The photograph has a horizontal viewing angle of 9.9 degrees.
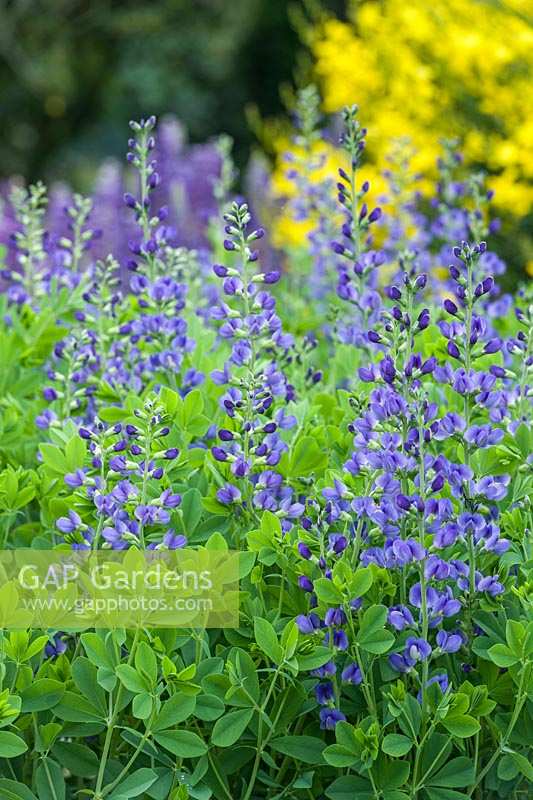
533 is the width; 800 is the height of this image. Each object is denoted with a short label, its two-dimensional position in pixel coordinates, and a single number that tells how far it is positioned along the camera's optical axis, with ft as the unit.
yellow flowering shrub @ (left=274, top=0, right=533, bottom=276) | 18.96
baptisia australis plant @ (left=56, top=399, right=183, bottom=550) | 9.56
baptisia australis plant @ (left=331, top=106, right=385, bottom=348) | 10.86
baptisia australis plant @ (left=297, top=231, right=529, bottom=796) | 9.41
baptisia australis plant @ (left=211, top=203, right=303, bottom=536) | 9.80
